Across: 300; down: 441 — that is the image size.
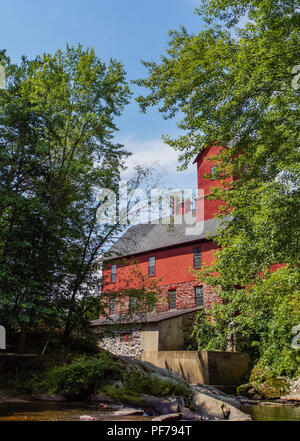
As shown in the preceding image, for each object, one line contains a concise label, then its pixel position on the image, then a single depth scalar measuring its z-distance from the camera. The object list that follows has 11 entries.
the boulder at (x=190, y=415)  8.75
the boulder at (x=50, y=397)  9.50
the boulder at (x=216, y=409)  9.20
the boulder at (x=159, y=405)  8.99
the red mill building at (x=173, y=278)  23.23
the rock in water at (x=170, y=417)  7.12
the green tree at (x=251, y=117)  9.87
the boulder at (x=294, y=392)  15.40
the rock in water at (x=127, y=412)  7.68
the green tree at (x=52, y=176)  11.34
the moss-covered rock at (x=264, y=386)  16.76
